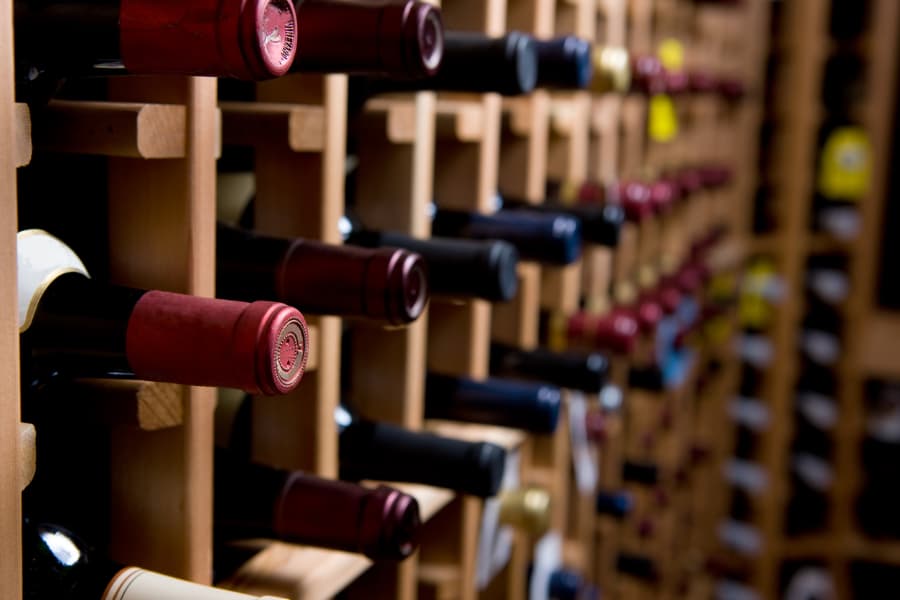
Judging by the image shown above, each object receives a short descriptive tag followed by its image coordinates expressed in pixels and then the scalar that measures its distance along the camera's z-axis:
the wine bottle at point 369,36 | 0.44
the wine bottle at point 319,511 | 0.49
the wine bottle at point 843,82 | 2.11
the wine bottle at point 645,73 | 1.06
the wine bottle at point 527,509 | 0.80
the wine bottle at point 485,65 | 0.57
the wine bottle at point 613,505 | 1.12
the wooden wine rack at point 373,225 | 0.42
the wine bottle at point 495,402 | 0.70
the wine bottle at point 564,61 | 0.69
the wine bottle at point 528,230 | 0.71
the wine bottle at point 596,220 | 0.85
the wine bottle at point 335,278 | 0.47
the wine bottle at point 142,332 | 0.36
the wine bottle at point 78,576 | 0.39
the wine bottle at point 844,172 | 2.03
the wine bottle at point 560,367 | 0.83
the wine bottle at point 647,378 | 1.18
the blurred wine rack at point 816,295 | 1.99
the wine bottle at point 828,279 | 2.08
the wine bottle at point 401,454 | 0.58
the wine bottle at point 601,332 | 0.95
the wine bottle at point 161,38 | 0.34
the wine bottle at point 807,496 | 2.15
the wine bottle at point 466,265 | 0.60
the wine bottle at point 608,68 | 0.91
